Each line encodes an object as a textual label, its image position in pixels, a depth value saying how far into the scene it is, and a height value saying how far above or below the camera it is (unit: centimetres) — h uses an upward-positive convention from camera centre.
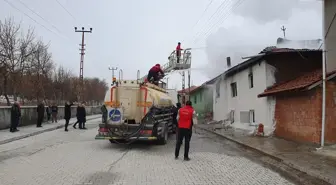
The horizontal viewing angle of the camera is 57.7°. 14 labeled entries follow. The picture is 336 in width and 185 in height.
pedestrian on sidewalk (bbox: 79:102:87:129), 1895 -83
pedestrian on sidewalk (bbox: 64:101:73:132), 1788 -64
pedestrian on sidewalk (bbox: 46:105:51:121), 2238 -77
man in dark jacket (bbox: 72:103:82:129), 1884 -54
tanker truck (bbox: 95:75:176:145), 1075 -46
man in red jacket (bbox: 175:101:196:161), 897 -67
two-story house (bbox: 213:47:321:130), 1453 +138
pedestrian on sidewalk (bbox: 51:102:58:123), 2238 -69
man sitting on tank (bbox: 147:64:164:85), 1464 +134
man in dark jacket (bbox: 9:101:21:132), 1553 -70
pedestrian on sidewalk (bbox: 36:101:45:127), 1909 -72
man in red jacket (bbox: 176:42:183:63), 1988 +343
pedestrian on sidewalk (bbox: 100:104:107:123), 1095 -43
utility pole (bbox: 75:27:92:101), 3540 +493
